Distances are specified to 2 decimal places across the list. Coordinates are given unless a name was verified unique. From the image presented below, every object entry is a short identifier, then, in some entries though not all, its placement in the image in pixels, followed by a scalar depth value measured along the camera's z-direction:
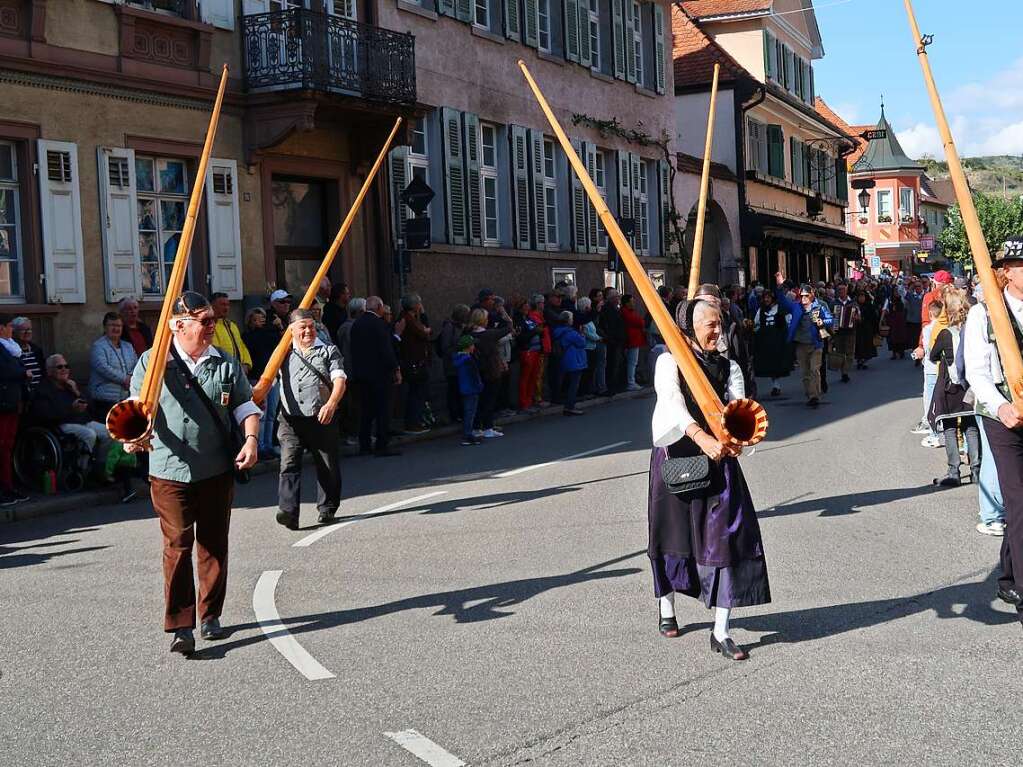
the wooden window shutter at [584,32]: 31.08
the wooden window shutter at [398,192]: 23.49
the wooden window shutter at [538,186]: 28.70
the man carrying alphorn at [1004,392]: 6.90
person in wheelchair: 13.20
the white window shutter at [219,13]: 18.89
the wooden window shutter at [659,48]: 35.91
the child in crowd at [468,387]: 17.89
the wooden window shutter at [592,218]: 31.22
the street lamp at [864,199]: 50.19
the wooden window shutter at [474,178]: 26.05
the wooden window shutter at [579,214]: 30.64
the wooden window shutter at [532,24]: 28.64
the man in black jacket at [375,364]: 16.28
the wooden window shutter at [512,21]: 27.61
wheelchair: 13.20
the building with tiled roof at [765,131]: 43.03
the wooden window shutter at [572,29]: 30.25
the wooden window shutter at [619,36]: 33.09
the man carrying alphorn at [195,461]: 7.12
